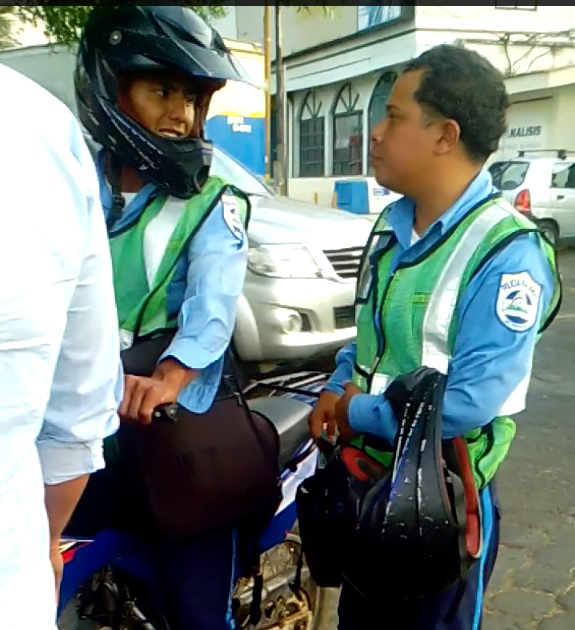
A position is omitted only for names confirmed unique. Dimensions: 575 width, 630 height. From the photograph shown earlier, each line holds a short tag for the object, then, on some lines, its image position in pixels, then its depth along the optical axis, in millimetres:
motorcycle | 2111
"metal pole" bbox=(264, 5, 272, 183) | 11062
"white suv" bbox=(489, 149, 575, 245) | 14414
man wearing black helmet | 1833
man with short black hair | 1718
